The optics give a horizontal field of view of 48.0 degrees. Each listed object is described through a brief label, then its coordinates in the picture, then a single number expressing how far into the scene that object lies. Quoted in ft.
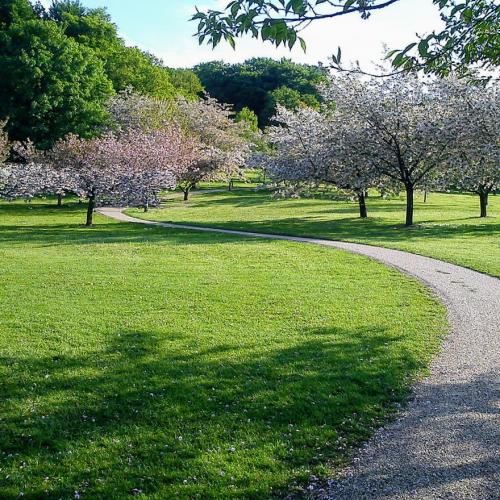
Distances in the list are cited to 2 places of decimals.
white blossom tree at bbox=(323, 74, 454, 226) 89.30
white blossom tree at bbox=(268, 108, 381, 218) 94.27
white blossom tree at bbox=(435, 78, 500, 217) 87.92
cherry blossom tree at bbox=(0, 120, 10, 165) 111.05
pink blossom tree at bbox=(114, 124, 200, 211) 91.61
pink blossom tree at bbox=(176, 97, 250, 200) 148.66
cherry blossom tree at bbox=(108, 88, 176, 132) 161.07
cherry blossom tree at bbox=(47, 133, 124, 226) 87.71
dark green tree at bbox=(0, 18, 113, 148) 131.44
